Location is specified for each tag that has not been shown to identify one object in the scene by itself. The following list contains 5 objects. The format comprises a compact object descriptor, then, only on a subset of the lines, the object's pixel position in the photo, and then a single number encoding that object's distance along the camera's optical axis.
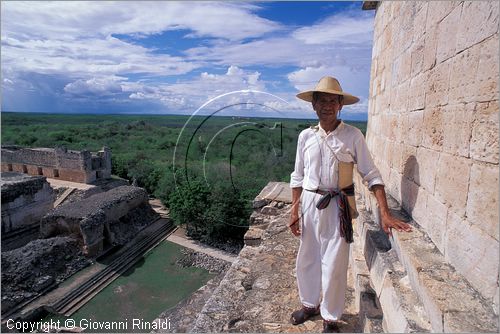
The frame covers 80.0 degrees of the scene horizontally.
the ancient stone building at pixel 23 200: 14.50
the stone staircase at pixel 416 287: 1.26
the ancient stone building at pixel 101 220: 13.43
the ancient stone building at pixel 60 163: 22.05
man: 2.11
